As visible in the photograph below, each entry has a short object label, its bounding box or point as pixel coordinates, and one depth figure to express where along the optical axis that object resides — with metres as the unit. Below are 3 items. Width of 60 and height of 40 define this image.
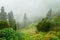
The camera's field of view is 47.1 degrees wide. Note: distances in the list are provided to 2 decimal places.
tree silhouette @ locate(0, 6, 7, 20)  28.50
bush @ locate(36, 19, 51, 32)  21.18
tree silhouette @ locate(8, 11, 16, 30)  28.79
